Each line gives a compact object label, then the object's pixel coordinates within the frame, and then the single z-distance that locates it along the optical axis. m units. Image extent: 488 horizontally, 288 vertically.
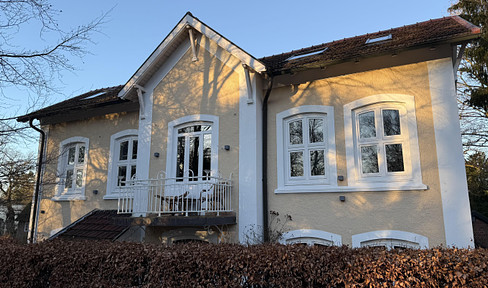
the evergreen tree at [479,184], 15.10
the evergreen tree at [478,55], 13.82
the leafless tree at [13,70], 7.72
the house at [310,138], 6.70
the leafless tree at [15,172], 9.09
